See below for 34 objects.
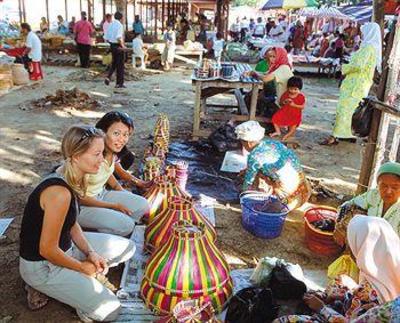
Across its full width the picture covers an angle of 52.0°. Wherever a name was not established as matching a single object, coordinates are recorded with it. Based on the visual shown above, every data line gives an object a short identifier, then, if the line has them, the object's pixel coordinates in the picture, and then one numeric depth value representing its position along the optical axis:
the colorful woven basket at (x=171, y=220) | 2.99
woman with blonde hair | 2.37
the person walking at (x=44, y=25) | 17.09
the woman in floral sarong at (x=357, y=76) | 5.69
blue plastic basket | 3.66
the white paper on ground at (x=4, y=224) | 3.63
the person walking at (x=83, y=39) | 12.49
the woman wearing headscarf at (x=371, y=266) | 2.01
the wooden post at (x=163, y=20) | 20.59
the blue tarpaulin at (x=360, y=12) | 14.76
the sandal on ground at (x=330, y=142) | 6.66
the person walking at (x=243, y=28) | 20.98
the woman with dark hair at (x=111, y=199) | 3.22
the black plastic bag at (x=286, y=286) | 2.78
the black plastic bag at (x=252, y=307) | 2.42
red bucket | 3.50
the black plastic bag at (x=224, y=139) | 5.91
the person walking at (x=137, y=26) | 16.44
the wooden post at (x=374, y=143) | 3.84
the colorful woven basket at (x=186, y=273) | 2.51
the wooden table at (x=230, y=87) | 6.18
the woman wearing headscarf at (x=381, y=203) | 2.73
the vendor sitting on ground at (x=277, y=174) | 3.91
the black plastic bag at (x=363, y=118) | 3.97
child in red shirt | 6.21
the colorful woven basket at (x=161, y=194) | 3.48
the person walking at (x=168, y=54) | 13.34
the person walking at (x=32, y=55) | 10.23
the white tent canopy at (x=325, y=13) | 16.99
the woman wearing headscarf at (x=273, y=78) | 6.46
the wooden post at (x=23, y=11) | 15.95
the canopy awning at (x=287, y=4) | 14.34
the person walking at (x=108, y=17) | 12.25
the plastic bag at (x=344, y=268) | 2.93
